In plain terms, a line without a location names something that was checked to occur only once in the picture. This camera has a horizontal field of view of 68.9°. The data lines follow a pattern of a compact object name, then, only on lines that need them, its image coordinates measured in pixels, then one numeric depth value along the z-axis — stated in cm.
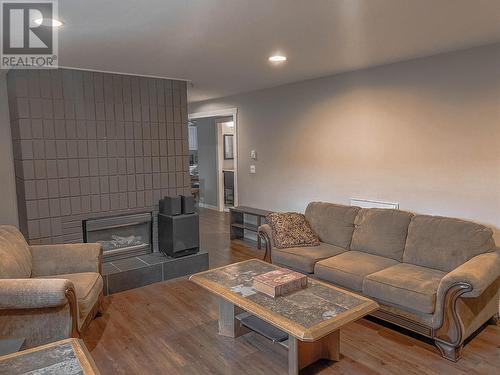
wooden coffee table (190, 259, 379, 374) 213
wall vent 407
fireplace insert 410
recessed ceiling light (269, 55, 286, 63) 348
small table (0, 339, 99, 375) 156
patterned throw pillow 386
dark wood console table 559
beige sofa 253
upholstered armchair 234
